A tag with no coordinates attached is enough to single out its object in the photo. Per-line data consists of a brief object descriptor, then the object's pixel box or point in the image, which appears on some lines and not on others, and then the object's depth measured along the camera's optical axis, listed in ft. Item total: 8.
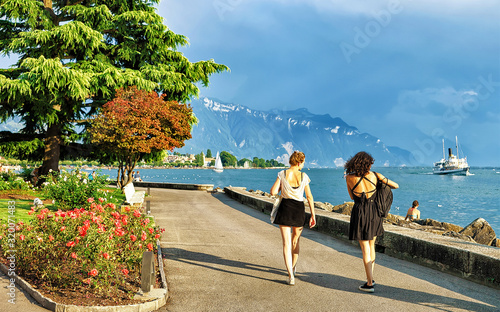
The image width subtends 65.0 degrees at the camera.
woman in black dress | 19.42
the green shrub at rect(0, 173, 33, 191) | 60.70
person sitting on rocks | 61.93
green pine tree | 63.25
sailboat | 614.99
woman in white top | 20.51
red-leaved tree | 67.51
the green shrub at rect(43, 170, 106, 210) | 41.68
